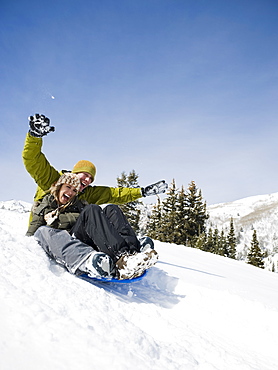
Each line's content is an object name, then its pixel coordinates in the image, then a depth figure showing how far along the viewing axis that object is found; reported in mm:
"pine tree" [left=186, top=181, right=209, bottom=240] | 25859
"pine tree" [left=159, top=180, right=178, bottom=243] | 25203
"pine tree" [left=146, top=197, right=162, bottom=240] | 27031
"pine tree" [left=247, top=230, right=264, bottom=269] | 28272
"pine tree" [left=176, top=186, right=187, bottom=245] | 25234
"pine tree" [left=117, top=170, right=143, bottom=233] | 23516
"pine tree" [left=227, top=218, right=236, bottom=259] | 34188
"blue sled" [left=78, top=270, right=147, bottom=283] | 2346
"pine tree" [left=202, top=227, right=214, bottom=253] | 26072
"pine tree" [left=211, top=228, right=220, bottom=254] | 30609
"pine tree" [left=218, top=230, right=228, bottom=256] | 32297
